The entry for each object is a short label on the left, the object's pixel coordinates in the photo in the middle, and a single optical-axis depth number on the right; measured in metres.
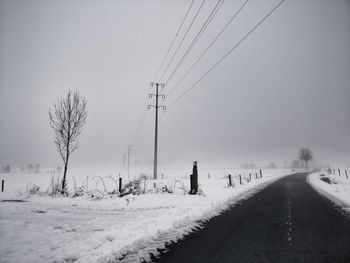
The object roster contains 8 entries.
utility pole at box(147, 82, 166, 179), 24.83
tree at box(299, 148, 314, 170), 92.75
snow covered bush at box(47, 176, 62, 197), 13.51
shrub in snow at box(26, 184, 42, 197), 13.65
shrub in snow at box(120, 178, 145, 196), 12.64
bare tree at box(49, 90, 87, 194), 16.14
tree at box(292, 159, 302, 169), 161.27
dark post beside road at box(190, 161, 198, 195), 12.29
